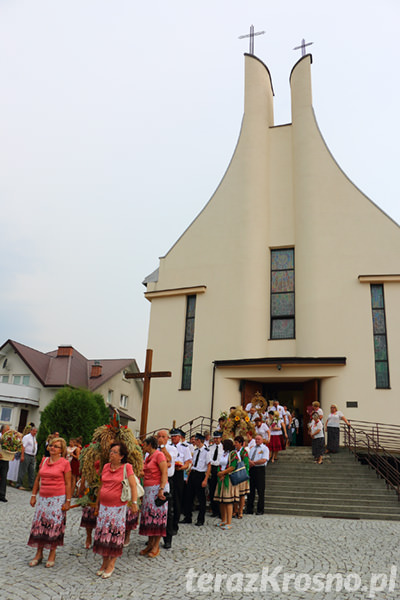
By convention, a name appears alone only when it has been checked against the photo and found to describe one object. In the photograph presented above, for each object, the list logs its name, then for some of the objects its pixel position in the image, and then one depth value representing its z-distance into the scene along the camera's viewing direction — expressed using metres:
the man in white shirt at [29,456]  13.25
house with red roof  27.73
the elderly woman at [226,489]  8.71
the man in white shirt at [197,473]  9.15
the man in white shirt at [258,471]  10.25
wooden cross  13.11
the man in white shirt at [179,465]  7.99
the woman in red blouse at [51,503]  5.73
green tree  15.13
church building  17.14
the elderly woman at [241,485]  9.02
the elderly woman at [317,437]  13.33
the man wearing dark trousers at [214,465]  9.17
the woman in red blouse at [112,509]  5.51
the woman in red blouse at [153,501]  6.41
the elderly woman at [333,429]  13.75
